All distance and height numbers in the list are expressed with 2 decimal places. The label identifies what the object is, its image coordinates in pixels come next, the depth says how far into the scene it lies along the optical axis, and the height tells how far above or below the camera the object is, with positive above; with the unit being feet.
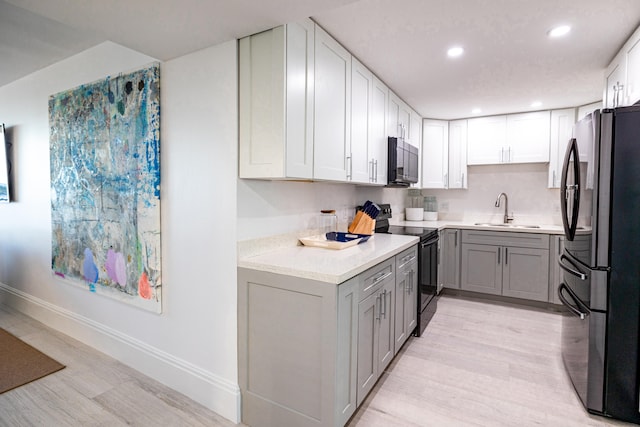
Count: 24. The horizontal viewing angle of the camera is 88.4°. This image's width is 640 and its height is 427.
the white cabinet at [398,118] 10.83 +3.01
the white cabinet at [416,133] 13.15 +2.96
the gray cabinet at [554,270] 12.03 -2.43
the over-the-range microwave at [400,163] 10.62 +1.34
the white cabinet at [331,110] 6.79 +2.06
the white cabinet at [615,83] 7.69 +3.04
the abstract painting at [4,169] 10.91 +1.07
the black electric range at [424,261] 9.81 -1.83
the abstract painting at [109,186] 7.27 +0.39
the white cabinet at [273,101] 5.78 +1.83
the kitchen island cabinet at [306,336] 5.32 -2.33
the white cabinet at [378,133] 9.43 +2.09
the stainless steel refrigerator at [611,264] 6.02 -1.13
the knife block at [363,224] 9.49 -0.62
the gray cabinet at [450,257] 13.79 -2.28
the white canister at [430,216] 15.67 -0.61
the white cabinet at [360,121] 8.28 +2.14
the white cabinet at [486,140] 13.97 +2.77
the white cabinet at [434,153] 14.83 +2.26
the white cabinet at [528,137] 13.14 +2.72
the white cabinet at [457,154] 14.82 +2.23
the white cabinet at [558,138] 12.66 +2.58
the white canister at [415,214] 15.15 -0.50
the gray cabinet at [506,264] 12.36 -2.36
